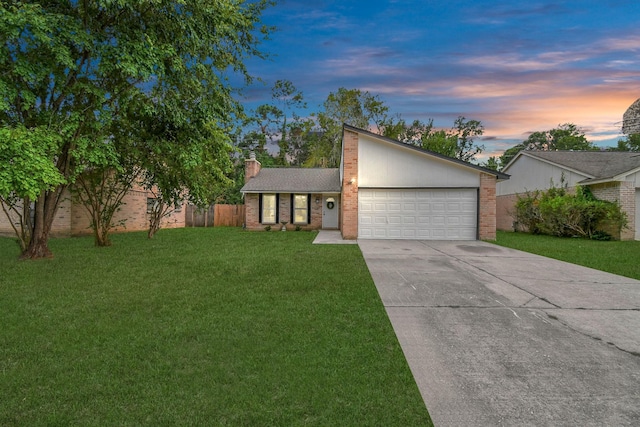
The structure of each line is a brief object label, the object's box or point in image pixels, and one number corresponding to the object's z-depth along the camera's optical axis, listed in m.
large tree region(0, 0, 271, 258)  6.85
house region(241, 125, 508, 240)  13.60
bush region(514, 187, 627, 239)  14.42
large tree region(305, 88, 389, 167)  34.16
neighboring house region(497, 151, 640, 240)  14.17
